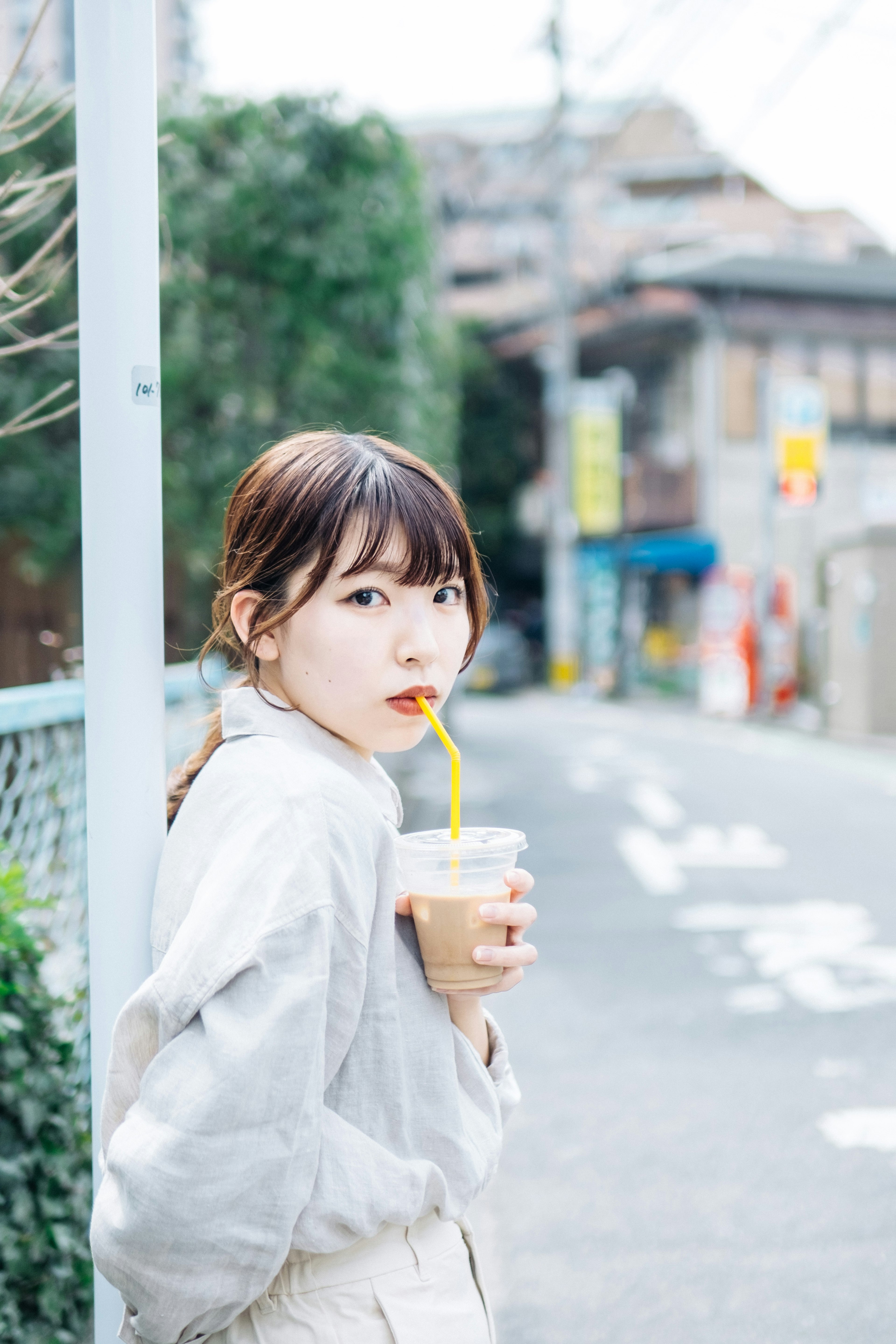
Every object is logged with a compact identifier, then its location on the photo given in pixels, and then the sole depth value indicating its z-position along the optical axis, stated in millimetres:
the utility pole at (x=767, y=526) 17344
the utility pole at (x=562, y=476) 22906
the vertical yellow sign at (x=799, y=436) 17078
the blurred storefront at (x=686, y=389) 24094
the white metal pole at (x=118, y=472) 1394
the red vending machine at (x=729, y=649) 17828
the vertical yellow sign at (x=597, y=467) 24266
